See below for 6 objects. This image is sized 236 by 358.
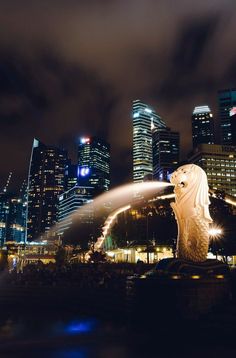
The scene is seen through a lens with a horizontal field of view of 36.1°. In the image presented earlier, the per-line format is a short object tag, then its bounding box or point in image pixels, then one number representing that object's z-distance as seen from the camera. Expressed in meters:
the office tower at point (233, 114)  182.38
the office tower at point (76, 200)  176.75
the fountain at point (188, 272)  15.49
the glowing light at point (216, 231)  38.78
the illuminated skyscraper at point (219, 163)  146.75
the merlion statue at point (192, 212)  18.16
